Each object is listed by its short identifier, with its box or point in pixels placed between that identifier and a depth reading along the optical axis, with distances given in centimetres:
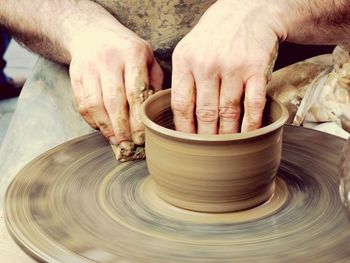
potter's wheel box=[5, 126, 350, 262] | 98
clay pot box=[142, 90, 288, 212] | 103
